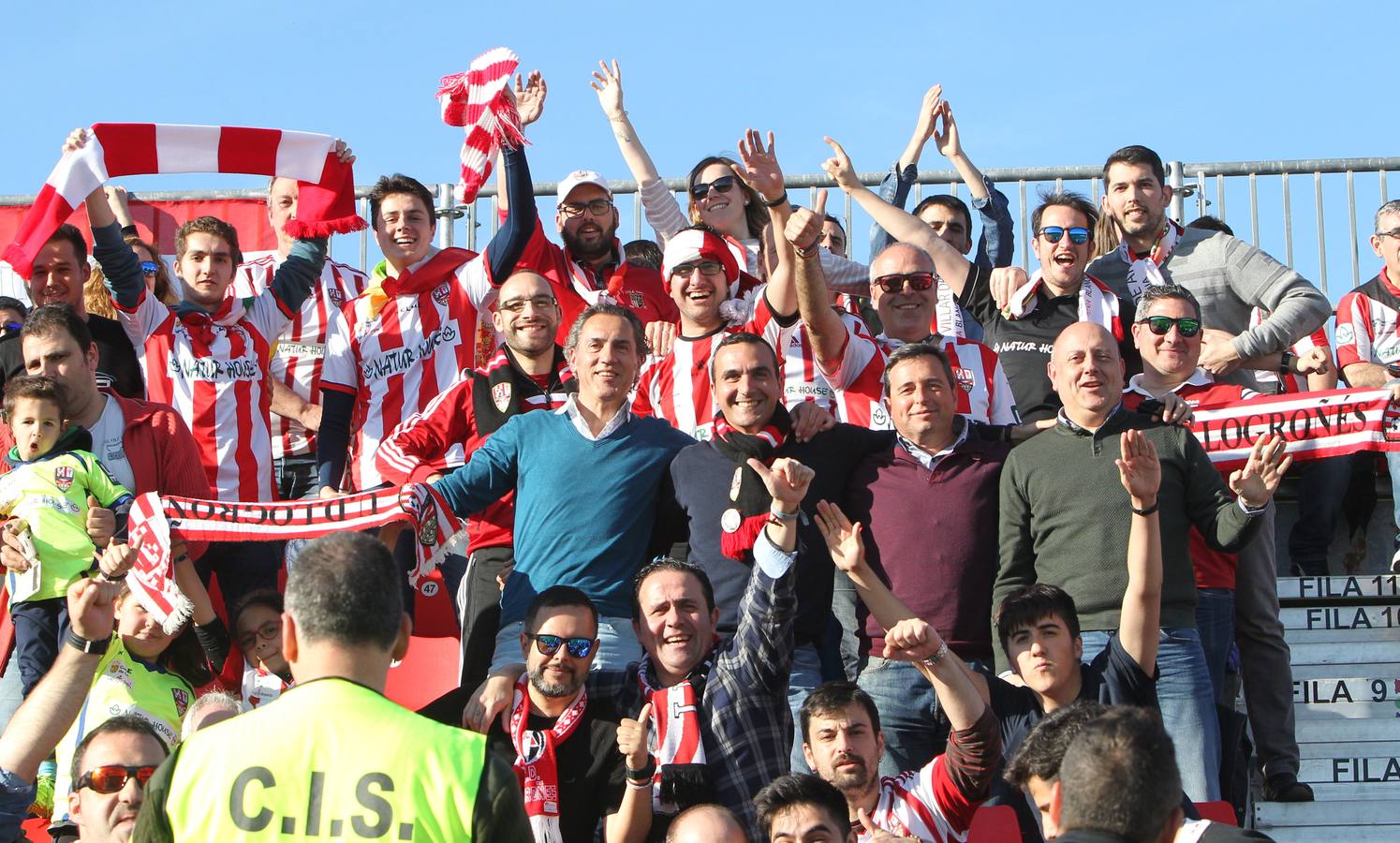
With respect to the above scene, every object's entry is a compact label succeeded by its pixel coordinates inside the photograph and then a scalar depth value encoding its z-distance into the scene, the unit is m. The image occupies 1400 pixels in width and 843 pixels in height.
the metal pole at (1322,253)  12.26
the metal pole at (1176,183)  12.38
